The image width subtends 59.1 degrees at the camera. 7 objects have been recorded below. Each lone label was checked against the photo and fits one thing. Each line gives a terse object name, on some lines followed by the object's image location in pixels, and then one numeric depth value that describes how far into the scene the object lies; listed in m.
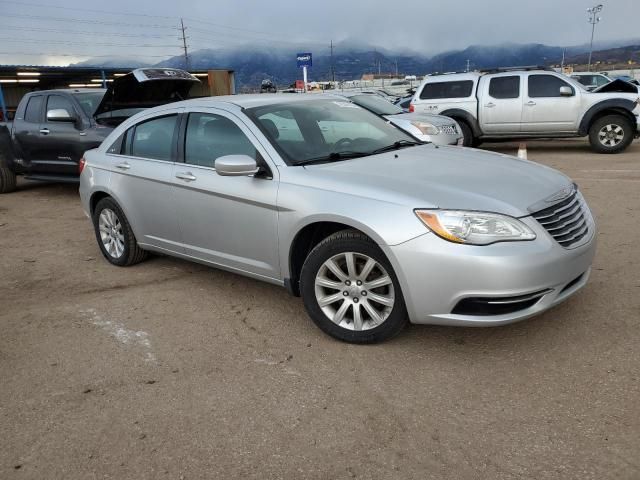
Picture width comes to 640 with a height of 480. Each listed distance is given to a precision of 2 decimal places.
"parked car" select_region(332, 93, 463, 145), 9.87
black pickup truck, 8.20
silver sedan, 3.13
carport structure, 22.98
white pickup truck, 12.00
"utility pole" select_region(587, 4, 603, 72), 56.41
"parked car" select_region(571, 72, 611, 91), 20.73
